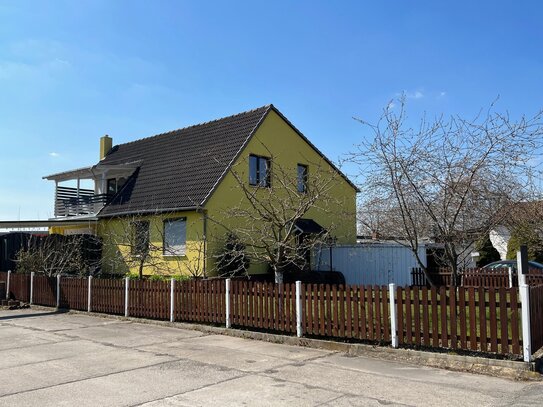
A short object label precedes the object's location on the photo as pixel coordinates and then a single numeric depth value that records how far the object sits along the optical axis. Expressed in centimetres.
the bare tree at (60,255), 1917
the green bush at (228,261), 1912
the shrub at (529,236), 1513
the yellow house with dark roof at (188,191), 2031
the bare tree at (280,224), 1123
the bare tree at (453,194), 1056
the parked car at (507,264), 2338
